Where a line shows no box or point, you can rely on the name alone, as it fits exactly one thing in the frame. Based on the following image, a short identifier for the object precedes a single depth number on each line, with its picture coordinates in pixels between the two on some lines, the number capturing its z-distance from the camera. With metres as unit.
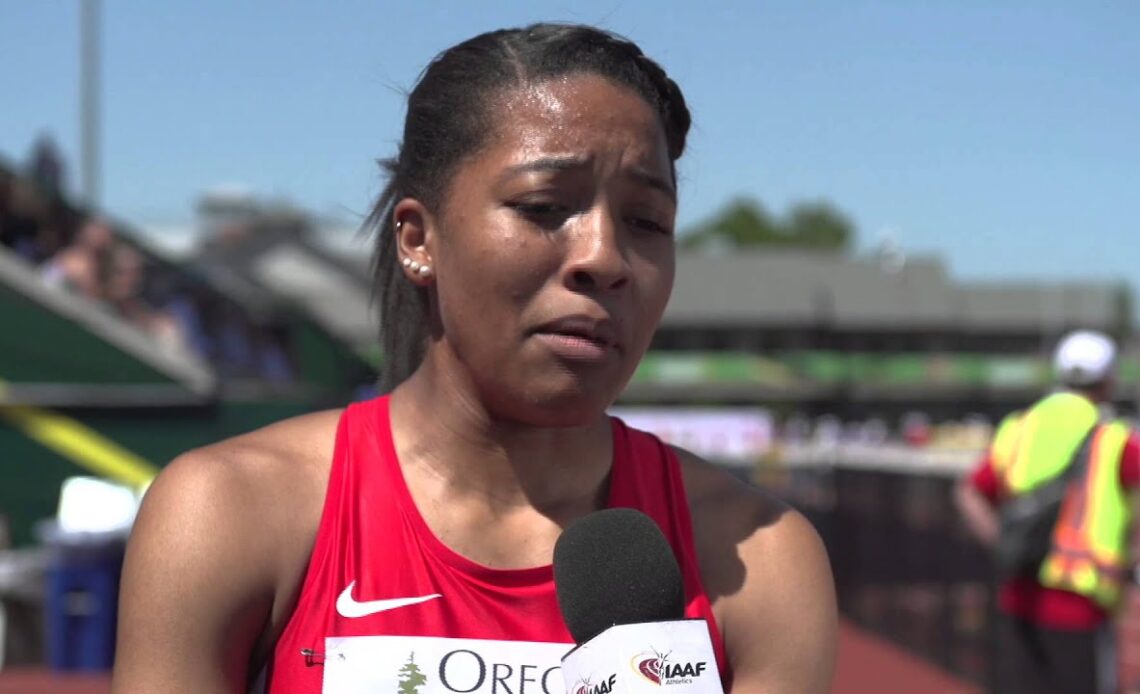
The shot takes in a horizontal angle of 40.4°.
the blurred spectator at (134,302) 15.29
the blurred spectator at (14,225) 15.15
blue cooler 10.40
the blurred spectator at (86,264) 14.67
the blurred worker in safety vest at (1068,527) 6.07
